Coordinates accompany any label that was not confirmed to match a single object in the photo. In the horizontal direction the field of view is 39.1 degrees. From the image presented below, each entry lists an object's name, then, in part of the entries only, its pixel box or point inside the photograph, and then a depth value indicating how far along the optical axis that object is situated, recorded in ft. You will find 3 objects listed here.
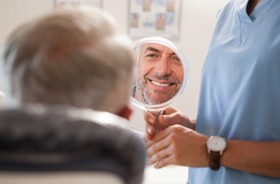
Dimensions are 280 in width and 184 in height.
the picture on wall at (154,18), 9.11
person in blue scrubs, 3.02
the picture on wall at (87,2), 8.61
